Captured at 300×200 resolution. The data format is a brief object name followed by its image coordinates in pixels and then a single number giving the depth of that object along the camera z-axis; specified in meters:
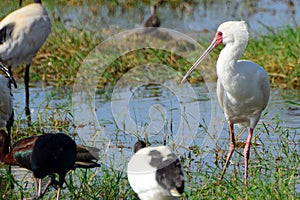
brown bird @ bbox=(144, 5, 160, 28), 26.14
